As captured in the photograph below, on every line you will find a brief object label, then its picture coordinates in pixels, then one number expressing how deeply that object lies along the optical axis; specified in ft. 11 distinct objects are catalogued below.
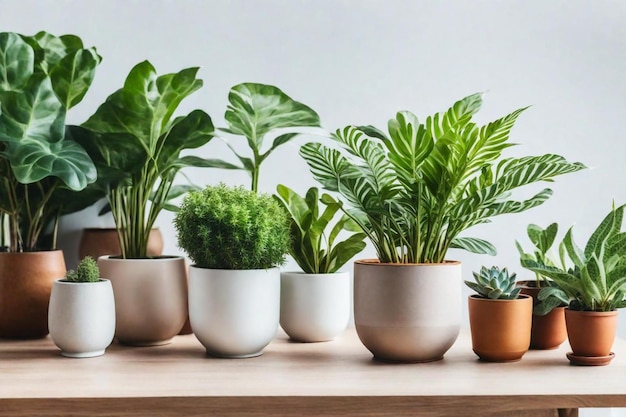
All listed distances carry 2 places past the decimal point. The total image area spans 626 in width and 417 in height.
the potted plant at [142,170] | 3.92
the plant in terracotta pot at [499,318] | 3.61
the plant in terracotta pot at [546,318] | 3.97
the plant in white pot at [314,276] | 4.17
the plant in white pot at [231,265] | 3.69
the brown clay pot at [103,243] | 4.63
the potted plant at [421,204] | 3.58
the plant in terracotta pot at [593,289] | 3.57
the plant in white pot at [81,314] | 3.72
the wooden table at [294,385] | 3.00
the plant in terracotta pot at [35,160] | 3.69
